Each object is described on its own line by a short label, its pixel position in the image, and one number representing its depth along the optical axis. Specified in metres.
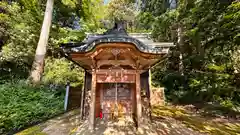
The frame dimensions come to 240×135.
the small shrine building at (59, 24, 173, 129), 3.63
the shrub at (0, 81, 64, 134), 4.50
